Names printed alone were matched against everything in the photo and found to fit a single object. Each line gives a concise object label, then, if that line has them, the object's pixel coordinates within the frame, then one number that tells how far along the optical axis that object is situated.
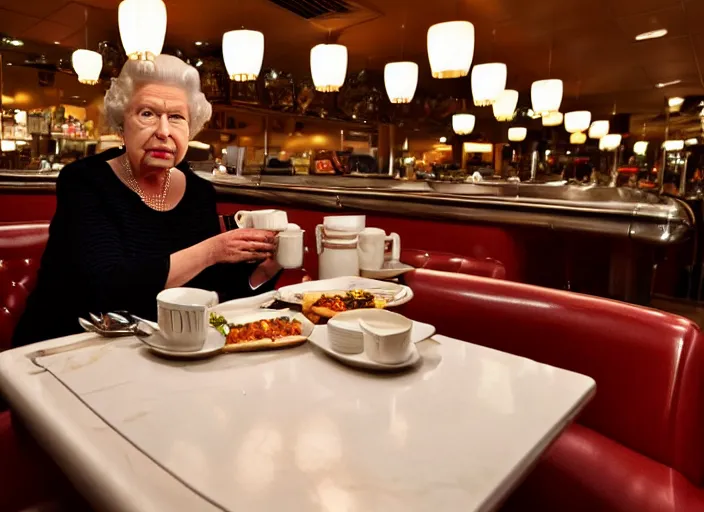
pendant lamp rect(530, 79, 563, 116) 6.76
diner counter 1.96
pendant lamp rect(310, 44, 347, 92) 5.64
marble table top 0.58
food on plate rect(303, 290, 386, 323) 1.20
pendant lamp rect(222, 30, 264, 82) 5.07
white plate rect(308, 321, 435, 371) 0.93
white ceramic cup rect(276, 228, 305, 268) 1.43
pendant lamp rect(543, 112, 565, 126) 8.80
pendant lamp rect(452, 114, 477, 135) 8.70
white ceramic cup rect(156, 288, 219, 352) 0.98
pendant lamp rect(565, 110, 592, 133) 8.50
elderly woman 1.50
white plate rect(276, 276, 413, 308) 1.32
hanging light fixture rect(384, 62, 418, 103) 6.11
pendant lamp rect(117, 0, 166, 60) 4.23
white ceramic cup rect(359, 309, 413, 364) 0.93
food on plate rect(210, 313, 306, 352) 1.04
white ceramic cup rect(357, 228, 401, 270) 1.53
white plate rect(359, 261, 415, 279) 1.55
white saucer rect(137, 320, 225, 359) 0.96
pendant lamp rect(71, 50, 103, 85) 5.98
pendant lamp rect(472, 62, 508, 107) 6.02
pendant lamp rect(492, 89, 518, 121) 7.43
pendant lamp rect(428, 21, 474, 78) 4.71
